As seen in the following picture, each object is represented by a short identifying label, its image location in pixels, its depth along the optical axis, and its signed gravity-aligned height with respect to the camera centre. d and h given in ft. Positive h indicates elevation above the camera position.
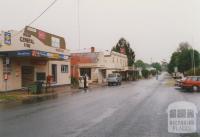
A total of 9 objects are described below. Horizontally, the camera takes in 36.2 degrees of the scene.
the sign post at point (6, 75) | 87.55 +0.26
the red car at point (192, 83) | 100.37 -3.13
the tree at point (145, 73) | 366.14 +0.74
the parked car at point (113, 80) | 163.43 -2.91
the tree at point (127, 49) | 342.27 +29.64
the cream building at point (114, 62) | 218.38 +9.76
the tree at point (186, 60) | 278.87 +12.52
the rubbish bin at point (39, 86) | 92.58 -3.18
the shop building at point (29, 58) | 93.40 +6.00
